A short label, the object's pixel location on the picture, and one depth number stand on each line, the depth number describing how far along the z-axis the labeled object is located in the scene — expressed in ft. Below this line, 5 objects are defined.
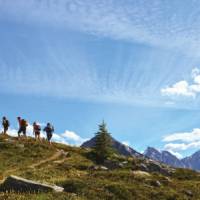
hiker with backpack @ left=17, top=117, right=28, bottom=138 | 155.22
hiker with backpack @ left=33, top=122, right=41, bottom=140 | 166.71
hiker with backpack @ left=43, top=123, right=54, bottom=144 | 163.41
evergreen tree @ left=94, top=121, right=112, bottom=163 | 150.61
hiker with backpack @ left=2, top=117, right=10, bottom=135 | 164.03
